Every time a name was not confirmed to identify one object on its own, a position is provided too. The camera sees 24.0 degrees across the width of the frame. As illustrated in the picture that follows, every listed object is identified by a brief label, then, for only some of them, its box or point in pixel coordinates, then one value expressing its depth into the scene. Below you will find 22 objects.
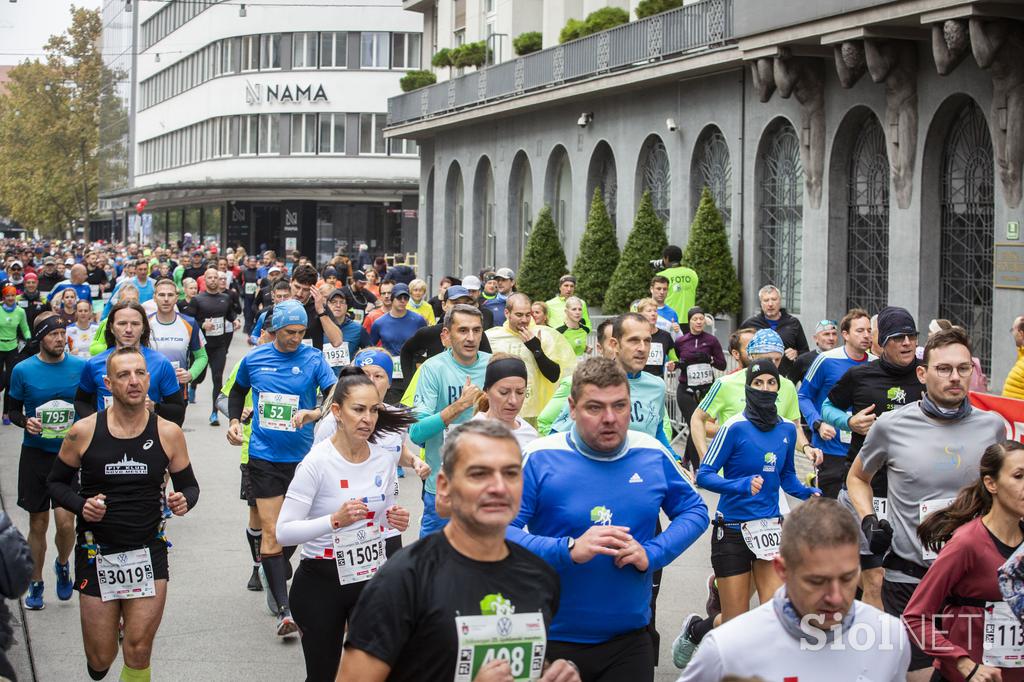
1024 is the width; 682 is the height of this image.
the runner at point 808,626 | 6.03
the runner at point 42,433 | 15.89
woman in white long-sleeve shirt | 10.81
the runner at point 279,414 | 15.02
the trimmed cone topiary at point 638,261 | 42.19
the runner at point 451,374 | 13.41
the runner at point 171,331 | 21.80
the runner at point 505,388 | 11.13
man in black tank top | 11.41
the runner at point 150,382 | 14.92
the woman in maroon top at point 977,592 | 8.51
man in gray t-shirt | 10.46
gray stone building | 28.40
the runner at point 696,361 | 24.27
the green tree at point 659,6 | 43.08
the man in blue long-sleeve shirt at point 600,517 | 8.45
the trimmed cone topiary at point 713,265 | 39.37
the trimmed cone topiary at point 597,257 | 46.84
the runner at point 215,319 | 30.92
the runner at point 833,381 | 15.72
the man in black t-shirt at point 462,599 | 6.46
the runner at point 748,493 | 12.90
